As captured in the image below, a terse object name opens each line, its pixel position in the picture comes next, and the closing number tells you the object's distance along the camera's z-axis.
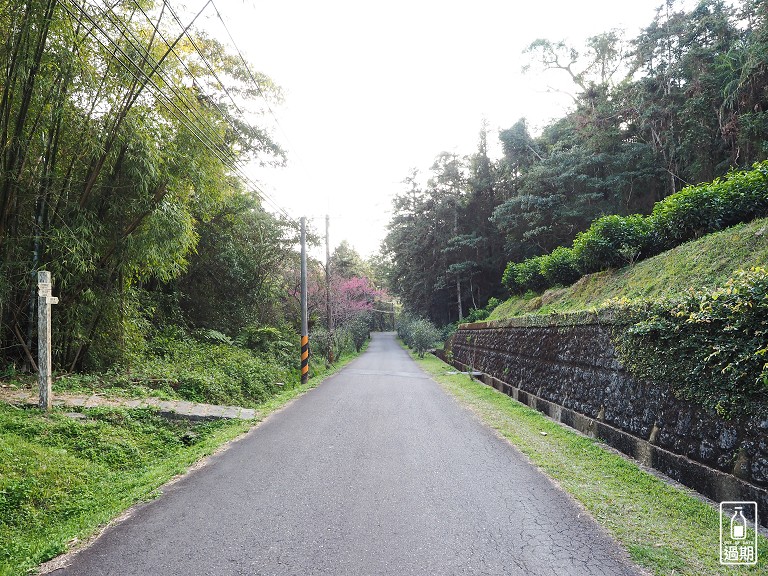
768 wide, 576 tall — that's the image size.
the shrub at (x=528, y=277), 13.39
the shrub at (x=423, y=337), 27.08
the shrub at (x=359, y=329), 29.57
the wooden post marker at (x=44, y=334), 5.25
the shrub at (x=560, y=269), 11.28
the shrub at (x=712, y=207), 6.01
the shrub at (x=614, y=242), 8.30
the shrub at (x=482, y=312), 21.98
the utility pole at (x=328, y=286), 18.78
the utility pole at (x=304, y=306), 13.43
